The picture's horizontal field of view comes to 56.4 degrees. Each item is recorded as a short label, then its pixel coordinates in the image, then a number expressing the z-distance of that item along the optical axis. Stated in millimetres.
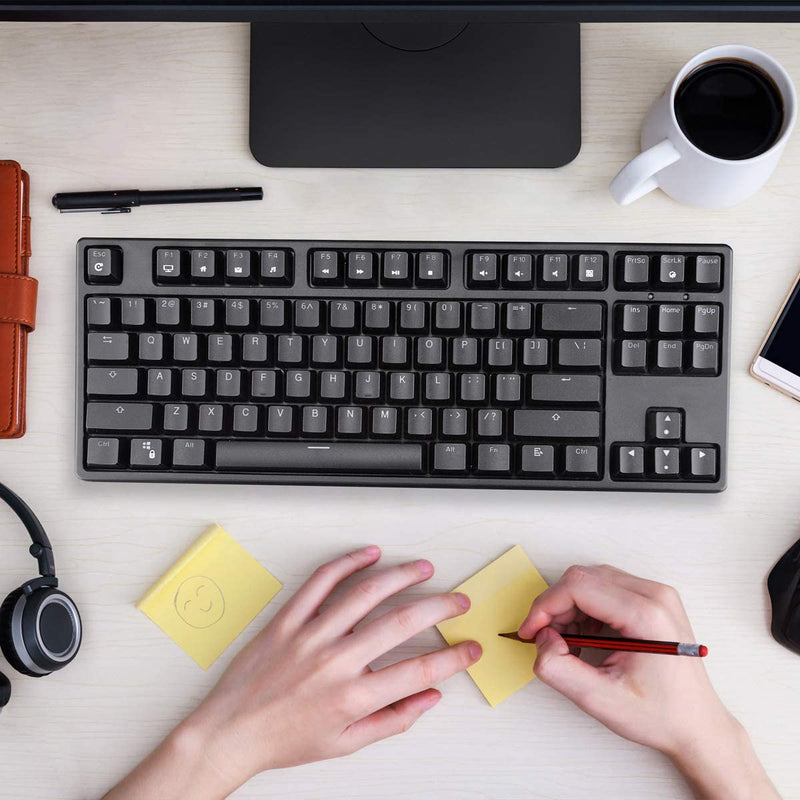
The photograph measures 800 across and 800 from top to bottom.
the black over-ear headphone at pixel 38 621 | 640
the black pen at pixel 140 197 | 675
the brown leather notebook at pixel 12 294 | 663
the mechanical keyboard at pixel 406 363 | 640
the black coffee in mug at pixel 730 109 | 592
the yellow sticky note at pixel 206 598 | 681
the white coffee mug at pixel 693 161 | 575
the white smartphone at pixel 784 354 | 664
